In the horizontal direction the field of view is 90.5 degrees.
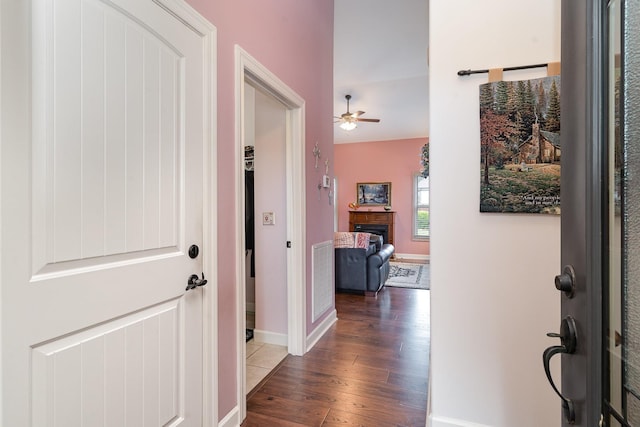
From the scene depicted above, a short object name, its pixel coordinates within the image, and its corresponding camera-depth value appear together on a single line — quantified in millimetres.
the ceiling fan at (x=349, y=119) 5449
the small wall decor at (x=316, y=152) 2947
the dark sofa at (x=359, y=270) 4371
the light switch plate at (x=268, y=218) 2830
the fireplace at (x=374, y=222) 7844
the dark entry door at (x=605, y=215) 542
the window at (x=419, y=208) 7891
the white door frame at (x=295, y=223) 2627
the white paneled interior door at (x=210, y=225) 1578
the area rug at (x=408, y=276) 5152
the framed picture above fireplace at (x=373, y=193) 8195
